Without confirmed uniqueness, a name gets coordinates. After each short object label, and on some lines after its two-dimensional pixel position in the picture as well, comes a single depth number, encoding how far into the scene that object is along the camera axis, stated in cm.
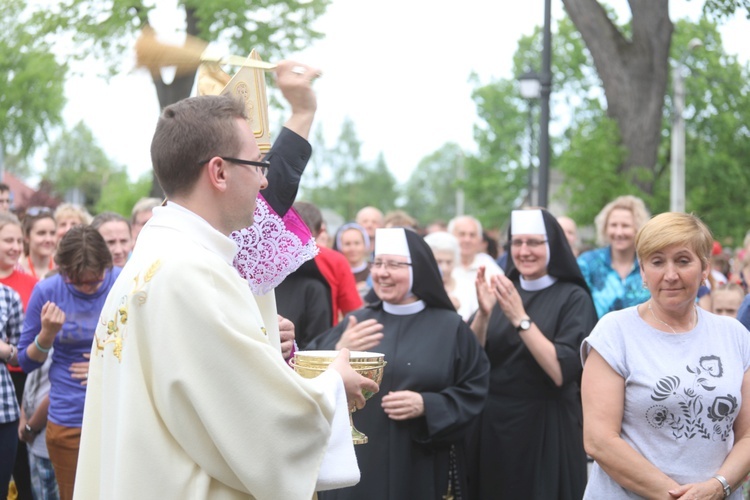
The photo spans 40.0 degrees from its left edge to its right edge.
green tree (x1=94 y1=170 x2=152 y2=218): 5678
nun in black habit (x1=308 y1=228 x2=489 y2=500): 559
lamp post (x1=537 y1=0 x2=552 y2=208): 1339
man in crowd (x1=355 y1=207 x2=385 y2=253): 1112
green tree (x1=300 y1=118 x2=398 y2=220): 10294
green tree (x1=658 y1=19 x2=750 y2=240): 3102
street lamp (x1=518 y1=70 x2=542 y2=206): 1517
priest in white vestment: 286
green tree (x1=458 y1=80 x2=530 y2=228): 5097
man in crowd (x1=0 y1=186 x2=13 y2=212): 874
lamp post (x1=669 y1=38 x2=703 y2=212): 2345
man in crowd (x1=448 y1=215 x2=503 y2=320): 943
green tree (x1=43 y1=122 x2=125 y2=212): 8100
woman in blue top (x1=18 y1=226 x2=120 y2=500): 622
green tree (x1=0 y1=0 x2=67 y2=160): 2270
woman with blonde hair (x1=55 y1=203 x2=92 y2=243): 916
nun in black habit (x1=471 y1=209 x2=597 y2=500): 613
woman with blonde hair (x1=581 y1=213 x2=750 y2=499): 429
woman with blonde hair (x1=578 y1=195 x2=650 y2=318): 758
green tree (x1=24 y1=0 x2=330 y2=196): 2092
